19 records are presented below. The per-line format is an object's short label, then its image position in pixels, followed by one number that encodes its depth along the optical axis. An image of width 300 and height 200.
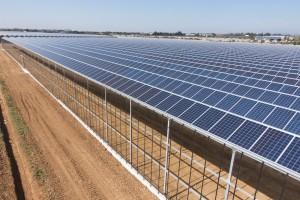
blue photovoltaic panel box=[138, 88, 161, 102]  17.17
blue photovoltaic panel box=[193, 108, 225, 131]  12.27
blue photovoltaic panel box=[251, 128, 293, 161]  9.44
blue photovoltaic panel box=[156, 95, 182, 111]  15.08
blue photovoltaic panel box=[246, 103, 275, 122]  12.50
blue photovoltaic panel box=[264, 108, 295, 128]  11.56
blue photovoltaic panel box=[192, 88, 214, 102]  15.94
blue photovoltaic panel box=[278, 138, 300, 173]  8.57
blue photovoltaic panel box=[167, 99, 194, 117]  14.14
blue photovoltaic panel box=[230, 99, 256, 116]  13.41
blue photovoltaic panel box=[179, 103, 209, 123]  13.21
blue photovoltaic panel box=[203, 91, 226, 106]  15.15
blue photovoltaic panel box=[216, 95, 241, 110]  14.28
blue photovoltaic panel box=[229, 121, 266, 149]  10.39
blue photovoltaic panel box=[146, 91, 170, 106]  16.11
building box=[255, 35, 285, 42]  158.84
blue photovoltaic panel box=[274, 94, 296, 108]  14.81
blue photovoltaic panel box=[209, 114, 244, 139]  11.32
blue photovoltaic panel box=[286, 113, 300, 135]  10.74
